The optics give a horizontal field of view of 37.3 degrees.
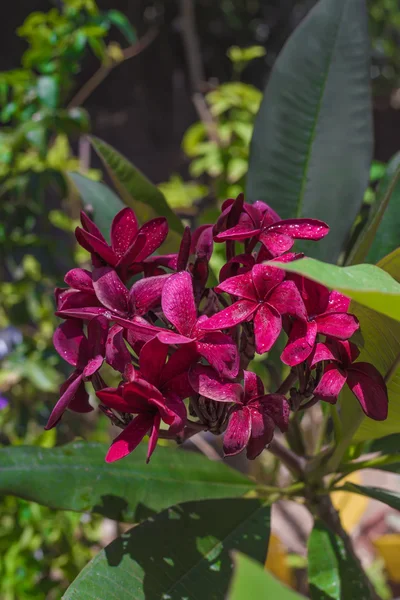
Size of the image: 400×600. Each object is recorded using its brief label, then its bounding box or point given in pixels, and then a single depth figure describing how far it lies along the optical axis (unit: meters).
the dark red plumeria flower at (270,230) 0.49
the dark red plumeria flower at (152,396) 0.43
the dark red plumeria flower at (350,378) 0.46
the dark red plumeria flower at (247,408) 0.44
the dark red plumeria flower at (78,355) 0.47
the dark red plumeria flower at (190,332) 0.44
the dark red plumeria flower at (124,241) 0.52
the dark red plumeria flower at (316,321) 0.45
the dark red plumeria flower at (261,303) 0.45
